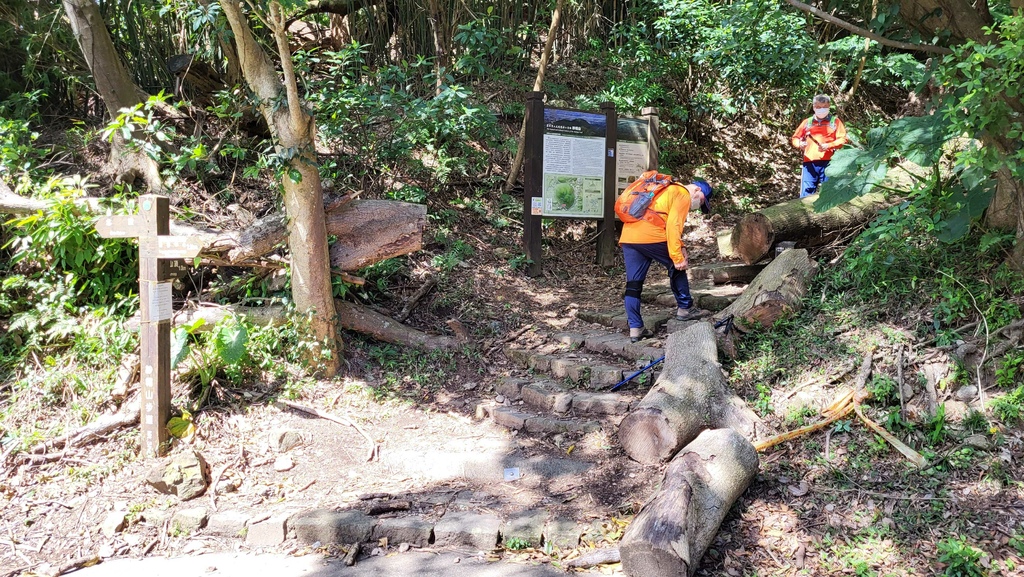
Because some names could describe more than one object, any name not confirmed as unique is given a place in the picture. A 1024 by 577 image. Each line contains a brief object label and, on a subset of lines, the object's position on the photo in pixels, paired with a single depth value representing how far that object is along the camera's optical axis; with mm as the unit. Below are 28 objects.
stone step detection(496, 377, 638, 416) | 5129
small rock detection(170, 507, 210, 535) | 4375
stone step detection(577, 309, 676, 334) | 6520
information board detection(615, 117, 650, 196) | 9031
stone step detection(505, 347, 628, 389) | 5562
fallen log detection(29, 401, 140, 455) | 5250
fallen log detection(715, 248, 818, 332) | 5531
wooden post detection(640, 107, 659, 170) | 9148
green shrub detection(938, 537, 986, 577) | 3182
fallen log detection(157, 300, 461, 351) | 6602
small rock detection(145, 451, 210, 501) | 4680
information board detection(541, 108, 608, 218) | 8273
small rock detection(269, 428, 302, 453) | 5234
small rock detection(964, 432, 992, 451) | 3887
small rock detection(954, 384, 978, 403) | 4234
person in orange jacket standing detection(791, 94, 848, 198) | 7922
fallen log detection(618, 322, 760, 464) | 4301
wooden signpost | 5121
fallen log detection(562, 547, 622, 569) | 3531
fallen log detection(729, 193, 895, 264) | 6543
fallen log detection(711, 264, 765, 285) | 7199
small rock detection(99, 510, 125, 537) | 4402
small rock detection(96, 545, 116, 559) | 4226
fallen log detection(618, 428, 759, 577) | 3178
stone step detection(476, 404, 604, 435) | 4980
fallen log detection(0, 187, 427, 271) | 6355
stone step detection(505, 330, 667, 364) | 5801
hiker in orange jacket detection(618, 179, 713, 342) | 5941
